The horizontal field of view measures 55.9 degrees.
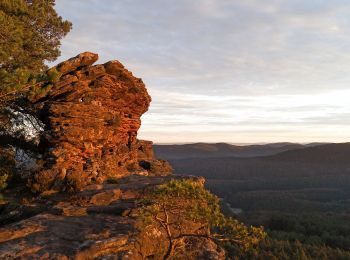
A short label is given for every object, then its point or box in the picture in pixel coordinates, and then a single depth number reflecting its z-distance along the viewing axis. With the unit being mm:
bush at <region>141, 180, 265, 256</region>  12141
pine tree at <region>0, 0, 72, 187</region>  17612
